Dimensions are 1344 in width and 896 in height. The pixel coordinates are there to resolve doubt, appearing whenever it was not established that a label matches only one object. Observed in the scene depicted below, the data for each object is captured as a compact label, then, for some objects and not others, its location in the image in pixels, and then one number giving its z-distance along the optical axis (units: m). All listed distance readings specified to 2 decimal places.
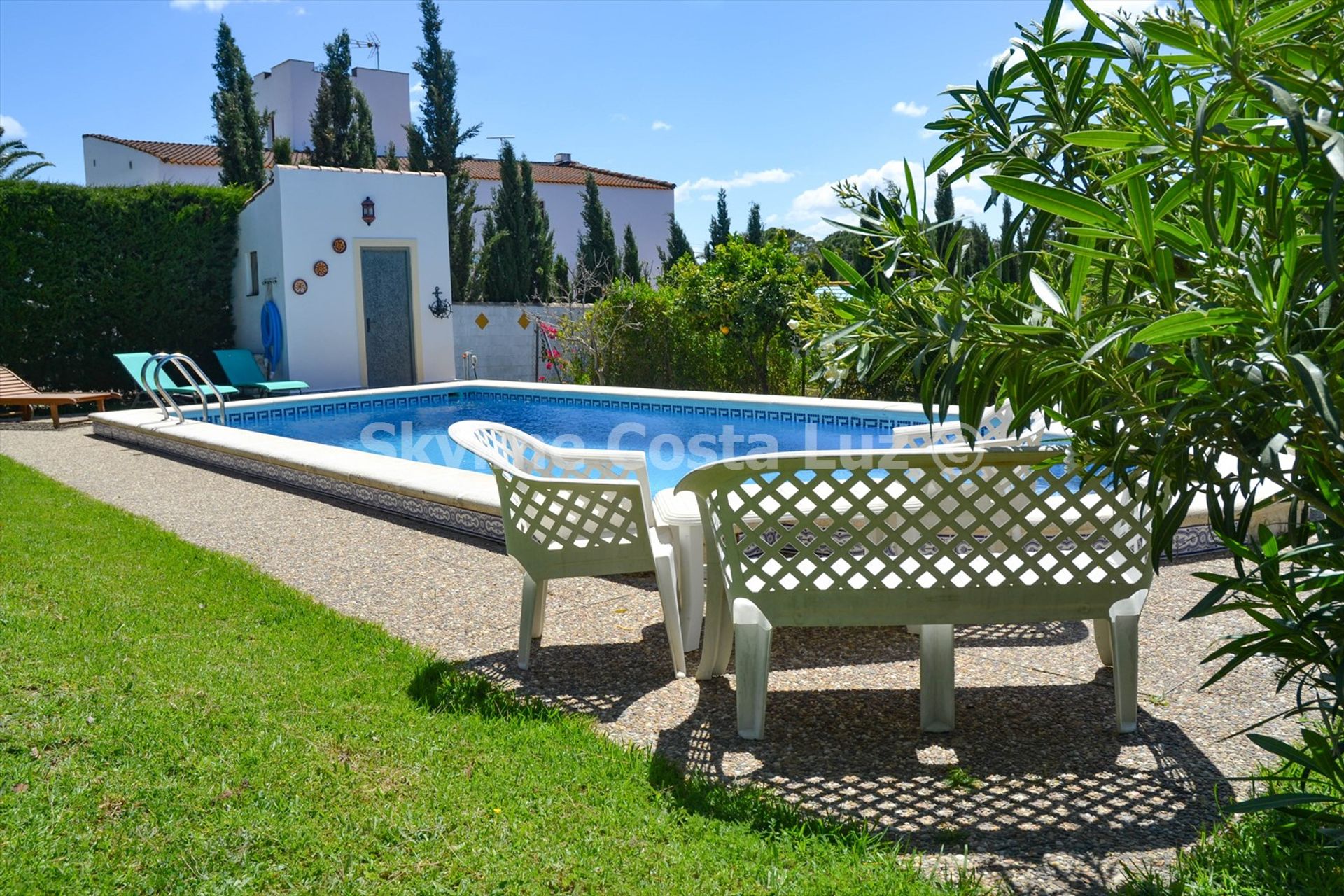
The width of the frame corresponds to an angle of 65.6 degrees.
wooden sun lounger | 12.45
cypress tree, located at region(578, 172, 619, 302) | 24.69
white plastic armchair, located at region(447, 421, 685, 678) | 3.54
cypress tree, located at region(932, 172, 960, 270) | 23.98
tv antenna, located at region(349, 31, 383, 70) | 31.58
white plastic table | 3.87
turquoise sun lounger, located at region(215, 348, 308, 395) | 15.56
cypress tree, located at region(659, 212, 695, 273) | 28.52
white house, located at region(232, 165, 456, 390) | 15.85
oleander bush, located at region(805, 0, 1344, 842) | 1.52
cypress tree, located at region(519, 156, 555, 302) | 23.06
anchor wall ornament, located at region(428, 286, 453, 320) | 17.23
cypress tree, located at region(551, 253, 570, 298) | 23.27
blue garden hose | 15.96
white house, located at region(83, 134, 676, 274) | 26.48
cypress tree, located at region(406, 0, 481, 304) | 23.12
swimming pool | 6.52
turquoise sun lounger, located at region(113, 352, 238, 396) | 11.91
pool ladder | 10.86
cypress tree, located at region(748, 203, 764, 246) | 30.08
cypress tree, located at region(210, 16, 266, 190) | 19.14
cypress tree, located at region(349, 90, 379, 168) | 21.14
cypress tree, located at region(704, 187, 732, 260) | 30.41
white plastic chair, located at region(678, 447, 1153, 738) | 2.89
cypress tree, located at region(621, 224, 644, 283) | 25.16
